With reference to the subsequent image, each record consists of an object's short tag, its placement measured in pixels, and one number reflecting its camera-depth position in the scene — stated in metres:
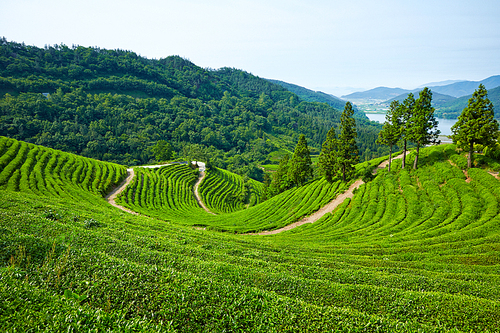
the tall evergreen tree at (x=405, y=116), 32.59
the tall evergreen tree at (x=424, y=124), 29.98
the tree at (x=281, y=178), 60.26
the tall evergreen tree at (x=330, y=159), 43.28
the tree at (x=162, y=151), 114.69
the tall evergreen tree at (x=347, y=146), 40.94
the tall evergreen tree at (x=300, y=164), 51.81
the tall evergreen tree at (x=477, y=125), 24.91
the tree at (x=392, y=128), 34.41
